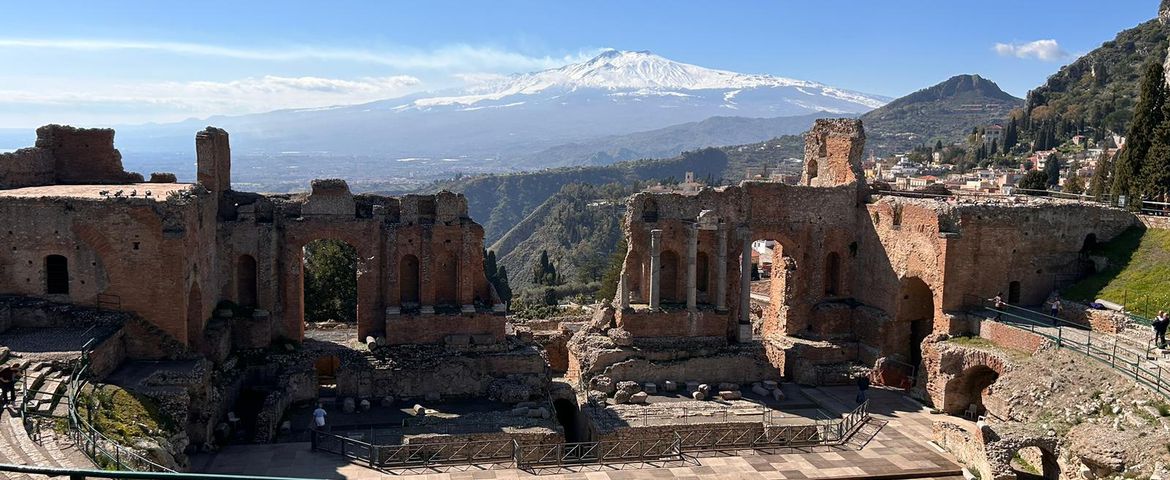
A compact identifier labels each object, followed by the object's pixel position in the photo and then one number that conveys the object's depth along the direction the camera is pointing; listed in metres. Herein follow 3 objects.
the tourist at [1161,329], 24.41
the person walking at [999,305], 29.26
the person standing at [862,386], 28.81
